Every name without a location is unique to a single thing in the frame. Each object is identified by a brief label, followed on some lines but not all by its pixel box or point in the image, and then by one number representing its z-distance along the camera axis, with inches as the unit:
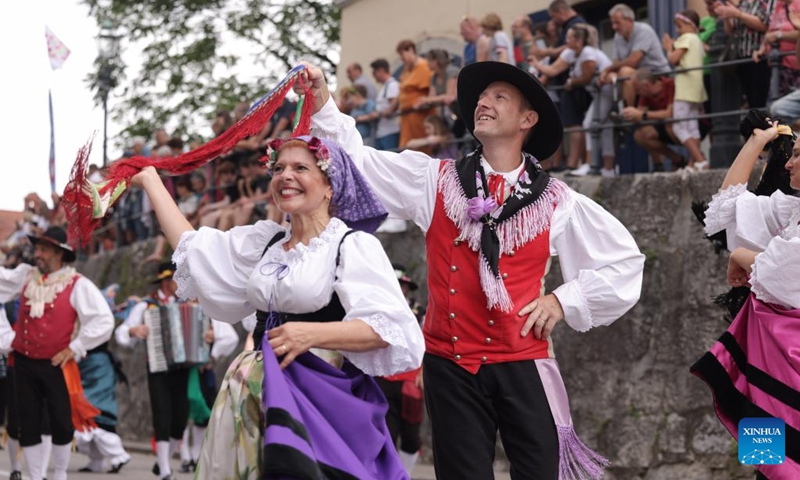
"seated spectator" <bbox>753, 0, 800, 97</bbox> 369.4
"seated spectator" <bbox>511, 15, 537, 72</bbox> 463.2
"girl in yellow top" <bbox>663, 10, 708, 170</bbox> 403.2
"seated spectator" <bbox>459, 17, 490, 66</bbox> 475.7
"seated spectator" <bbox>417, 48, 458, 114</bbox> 480.4
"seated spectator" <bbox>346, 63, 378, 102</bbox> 553.3
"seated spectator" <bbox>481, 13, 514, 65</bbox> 446.5
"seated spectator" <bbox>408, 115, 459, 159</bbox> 477.4
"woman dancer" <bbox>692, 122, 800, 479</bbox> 216.8
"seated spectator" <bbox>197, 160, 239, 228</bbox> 611.8
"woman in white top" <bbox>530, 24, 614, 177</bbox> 427.2
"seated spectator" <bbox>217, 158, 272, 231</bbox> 579.2
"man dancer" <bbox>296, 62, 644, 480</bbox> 213.3
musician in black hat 467.2
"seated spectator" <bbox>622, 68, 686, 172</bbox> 414.3
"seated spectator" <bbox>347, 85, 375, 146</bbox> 531.8
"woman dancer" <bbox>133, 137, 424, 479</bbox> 174.7
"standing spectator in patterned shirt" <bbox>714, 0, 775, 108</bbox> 378.3
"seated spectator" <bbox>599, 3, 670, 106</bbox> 417.7
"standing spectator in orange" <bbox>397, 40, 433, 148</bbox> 495.8
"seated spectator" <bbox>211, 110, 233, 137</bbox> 587.3
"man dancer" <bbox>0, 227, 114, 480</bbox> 400.2
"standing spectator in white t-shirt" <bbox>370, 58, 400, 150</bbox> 514.0
